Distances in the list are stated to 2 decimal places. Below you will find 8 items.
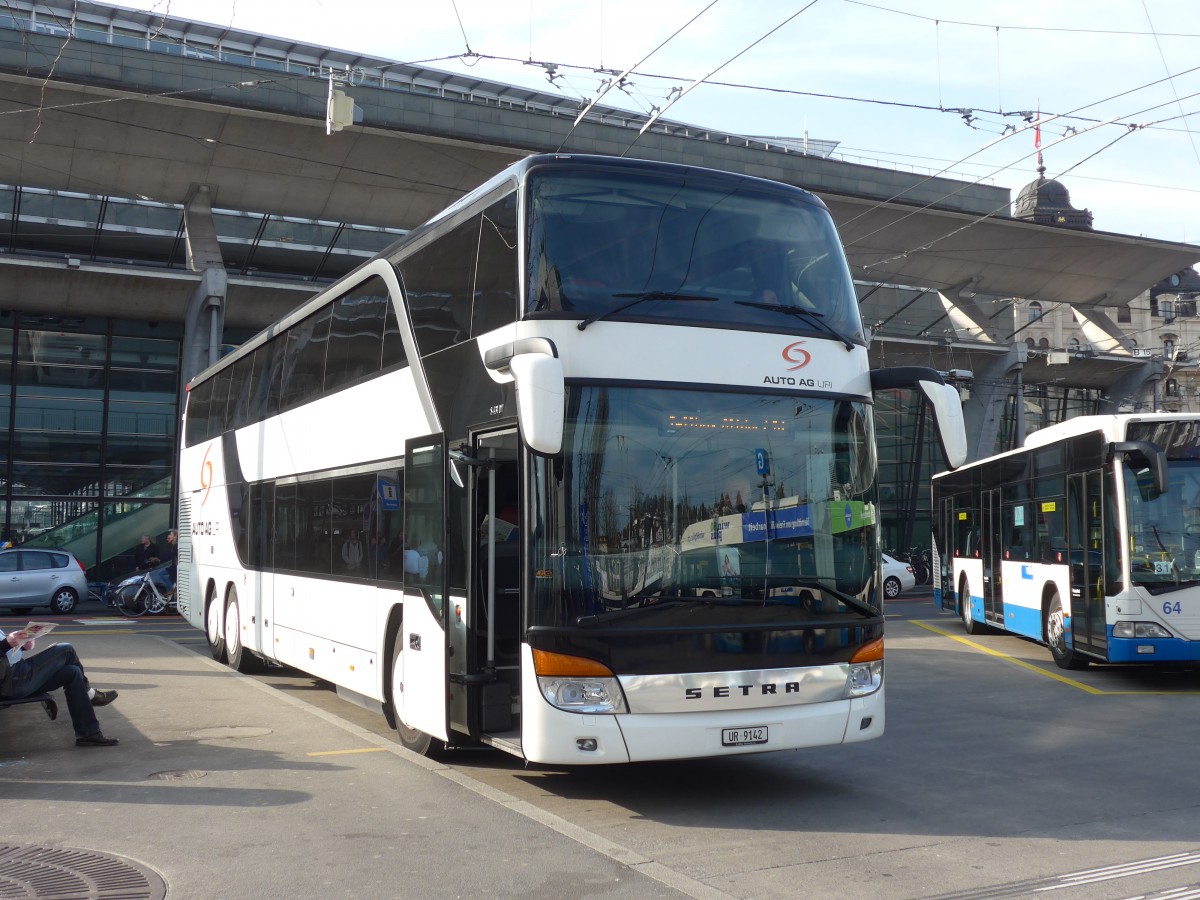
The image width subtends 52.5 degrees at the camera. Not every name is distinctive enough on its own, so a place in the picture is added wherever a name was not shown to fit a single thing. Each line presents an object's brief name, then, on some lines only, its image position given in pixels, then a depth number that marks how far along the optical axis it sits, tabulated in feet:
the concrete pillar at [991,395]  139.85
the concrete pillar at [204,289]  98.43
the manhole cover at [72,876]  18.81
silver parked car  84.33
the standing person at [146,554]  96.01
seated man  30.63
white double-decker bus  23.88
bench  30.45
